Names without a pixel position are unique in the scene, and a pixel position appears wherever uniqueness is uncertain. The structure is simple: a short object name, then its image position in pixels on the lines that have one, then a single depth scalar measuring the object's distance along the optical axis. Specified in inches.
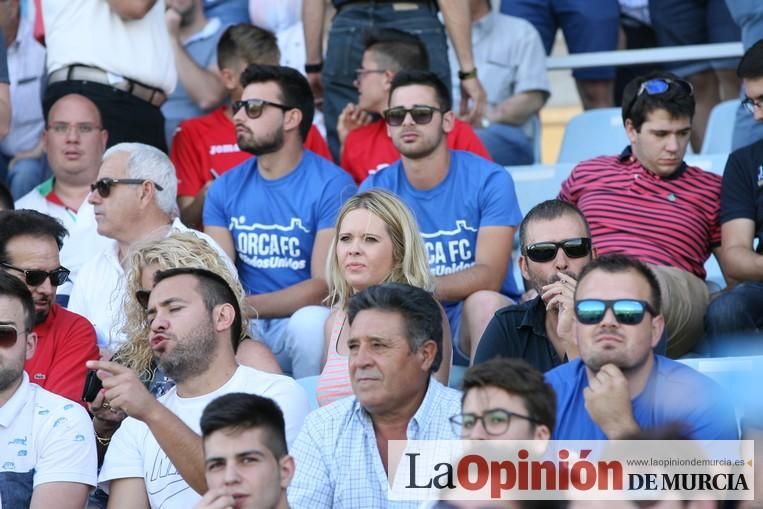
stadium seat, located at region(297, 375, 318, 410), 398.0
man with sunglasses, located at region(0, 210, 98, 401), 399.2
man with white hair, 448.4
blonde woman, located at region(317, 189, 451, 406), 397.1
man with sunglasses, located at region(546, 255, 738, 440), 307.9
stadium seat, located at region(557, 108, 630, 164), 578.2
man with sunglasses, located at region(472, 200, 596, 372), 362.6
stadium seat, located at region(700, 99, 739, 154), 566.3
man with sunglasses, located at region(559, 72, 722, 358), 441.1
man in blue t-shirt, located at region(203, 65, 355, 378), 471.2
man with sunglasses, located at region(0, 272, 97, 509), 351.3
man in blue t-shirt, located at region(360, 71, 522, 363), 461.7
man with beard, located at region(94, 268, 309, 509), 352.5
